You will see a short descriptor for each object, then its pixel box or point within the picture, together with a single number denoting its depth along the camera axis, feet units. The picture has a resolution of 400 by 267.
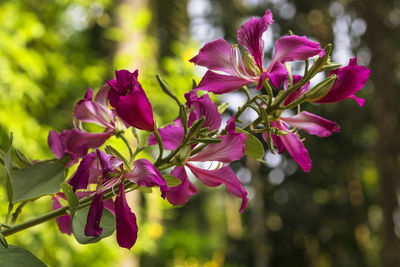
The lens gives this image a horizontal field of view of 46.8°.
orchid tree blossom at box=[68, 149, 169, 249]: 1.01
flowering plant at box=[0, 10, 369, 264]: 1.05
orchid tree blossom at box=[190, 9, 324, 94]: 1.14
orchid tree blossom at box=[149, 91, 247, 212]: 1.10
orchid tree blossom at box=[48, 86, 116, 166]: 1.30
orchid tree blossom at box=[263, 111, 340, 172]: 1.22
